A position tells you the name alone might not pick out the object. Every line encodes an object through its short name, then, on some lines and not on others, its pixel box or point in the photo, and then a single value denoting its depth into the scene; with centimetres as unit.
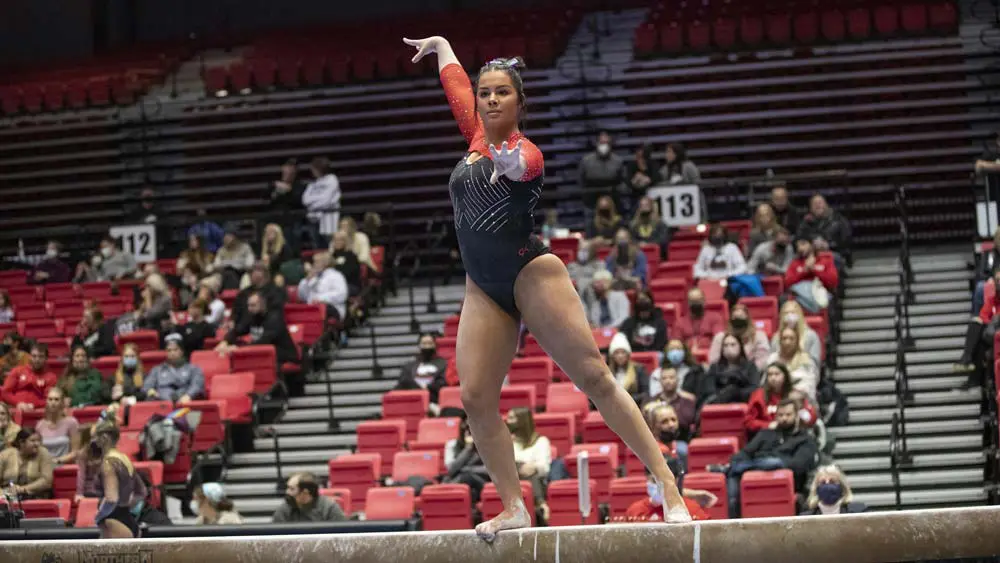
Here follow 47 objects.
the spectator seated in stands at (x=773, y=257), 1402
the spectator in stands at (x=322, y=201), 1680
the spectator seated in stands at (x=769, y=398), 1108
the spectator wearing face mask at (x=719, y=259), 1399
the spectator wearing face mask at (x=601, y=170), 1619
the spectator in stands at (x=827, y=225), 1464
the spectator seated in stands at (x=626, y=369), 1195
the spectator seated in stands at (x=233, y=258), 1622
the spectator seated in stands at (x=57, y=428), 1331
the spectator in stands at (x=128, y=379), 1407
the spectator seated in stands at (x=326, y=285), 1510
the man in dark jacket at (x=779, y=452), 1053
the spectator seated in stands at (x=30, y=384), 1428
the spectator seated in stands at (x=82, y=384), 1415
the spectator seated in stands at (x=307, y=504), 1051
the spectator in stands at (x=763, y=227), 1430
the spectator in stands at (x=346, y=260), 1538
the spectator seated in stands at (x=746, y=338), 1216
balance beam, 484
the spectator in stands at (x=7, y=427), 1282
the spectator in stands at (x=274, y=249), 1593
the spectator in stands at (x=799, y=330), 1197
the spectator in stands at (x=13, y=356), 1488
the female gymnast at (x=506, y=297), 500
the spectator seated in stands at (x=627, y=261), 1407
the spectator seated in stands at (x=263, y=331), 1421
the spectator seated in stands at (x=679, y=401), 1156
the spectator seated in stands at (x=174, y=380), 1372
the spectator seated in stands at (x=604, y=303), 1345
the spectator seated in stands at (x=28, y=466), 1250
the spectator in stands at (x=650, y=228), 1510
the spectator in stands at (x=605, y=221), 1520
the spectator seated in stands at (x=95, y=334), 1530
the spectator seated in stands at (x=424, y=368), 1342
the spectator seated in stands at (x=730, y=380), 1176
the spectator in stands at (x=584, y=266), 1392
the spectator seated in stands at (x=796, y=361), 1152
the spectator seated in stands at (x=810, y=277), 1334
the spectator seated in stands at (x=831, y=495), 979
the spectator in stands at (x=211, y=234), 1744
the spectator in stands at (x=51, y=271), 1772
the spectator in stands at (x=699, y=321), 1299
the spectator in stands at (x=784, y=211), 1478
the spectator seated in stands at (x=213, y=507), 1114
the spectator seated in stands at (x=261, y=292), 1445
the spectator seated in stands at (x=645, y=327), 1298
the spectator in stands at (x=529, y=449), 1097
